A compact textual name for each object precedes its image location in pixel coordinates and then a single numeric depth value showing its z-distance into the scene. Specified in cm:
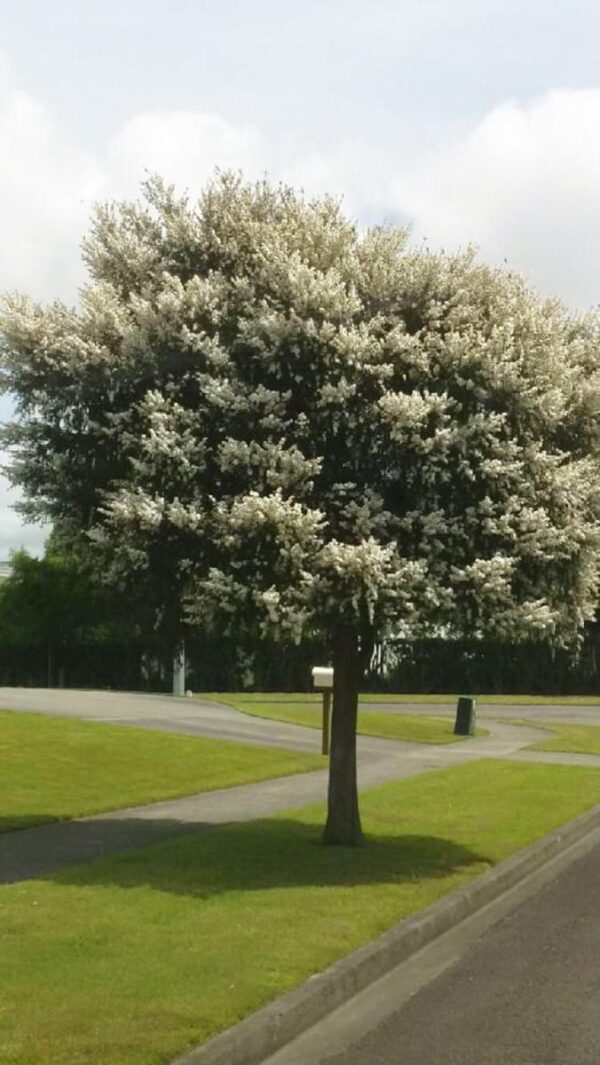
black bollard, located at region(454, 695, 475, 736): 3481
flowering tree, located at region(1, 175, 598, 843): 1380
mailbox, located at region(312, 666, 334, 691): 2562
